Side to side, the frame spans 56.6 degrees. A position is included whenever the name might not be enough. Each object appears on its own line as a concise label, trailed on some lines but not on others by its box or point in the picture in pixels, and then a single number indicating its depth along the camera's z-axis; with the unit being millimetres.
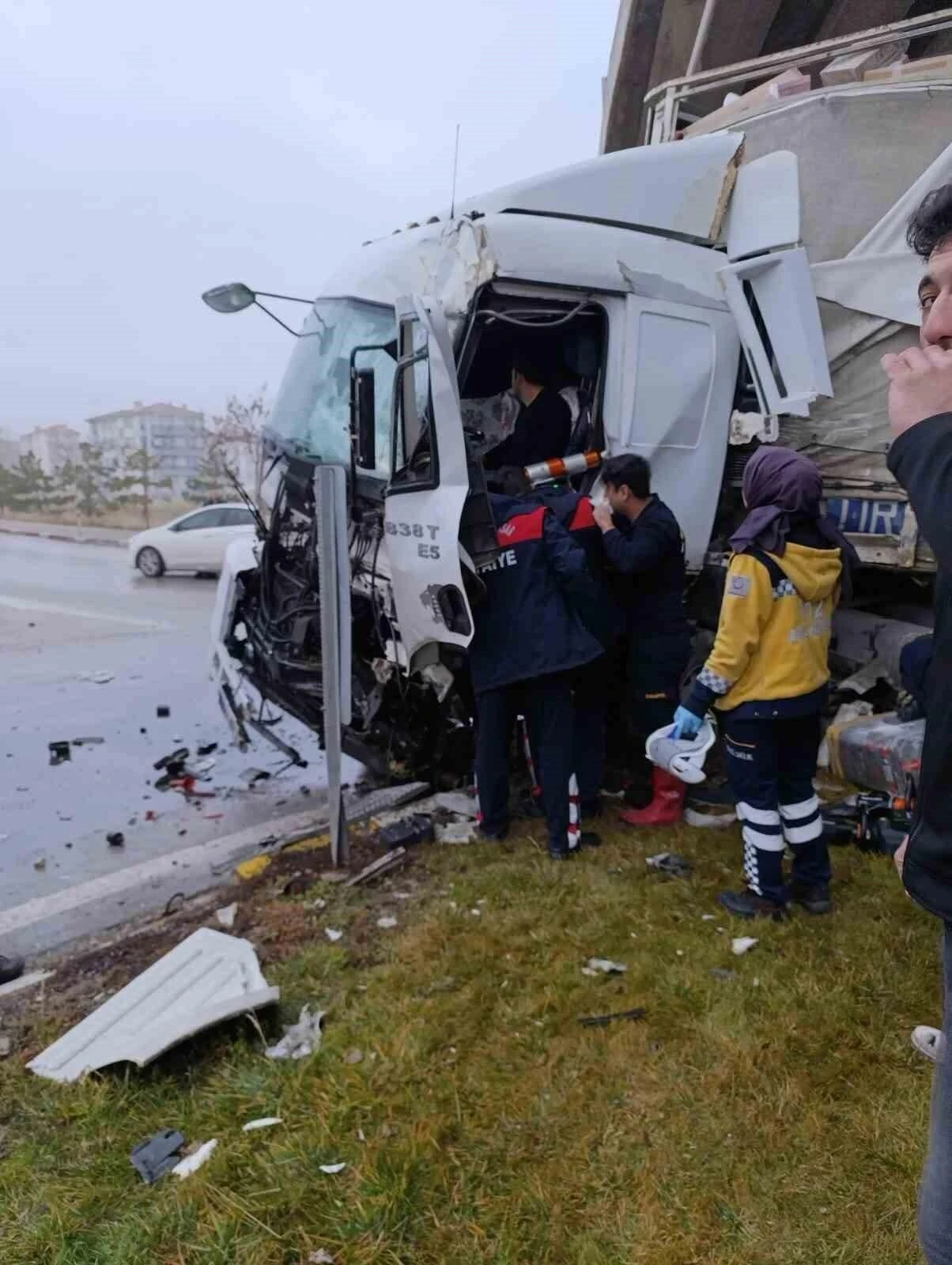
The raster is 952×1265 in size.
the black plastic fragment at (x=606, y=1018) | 2764
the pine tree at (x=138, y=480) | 37406
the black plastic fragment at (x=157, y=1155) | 2277
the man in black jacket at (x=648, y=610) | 3943
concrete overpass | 7727
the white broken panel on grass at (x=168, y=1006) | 2617
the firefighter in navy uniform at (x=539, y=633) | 3836
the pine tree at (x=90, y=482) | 37688
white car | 15438
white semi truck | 4125
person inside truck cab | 4629
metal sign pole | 3705
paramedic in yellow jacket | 3105
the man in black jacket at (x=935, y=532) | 1123
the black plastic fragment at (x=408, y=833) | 4160
